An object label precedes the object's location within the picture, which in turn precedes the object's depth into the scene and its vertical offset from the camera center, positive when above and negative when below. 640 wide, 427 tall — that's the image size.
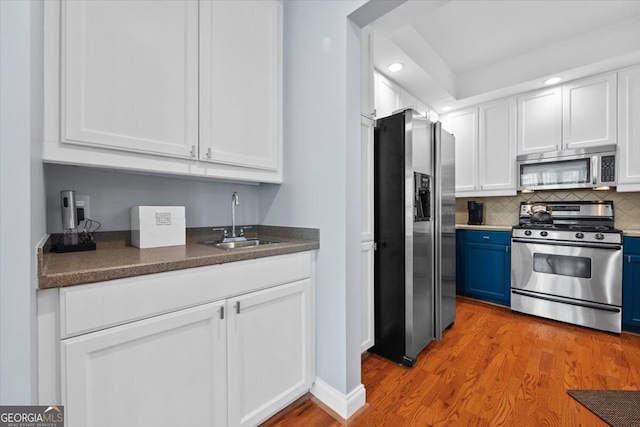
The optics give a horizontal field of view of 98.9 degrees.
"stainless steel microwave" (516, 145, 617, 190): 2.70 +0.47
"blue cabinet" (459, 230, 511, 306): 3.12 -0.62
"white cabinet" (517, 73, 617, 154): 2.72 +1.04
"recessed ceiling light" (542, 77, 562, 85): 2.90 +1.43
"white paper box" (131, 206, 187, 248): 1.38 -0.06
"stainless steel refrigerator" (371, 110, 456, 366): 1.95 -0.15
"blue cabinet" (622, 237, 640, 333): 2.43 -0.65
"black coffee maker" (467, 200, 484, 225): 3.66 +0.02
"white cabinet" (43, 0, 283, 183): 1.08 +0.61
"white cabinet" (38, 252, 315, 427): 0.84 -0.51
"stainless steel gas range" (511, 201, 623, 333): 2.50 -0.51
